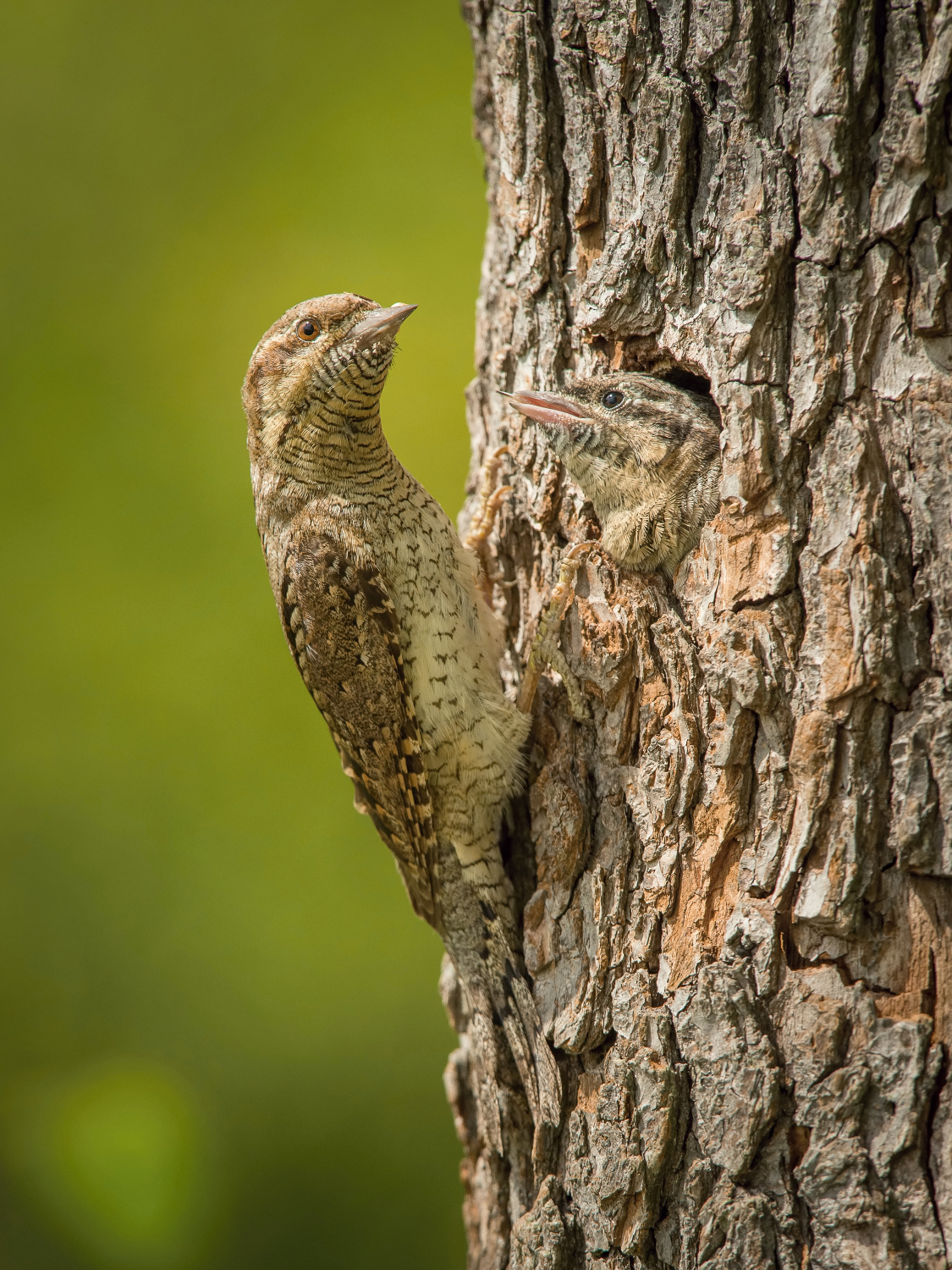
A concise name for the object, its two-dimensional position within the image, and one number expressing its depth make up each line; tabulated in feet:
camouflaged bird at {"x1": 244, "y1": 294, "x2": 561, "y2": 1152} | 12.46
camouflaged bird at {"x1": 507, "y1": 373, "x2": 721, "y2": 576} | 12.35
